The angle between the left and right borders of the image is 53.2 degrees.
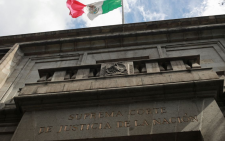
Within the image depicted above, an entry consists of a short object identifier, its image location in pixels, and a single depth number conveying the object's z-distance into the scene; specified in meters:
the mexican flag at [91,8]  16.98
